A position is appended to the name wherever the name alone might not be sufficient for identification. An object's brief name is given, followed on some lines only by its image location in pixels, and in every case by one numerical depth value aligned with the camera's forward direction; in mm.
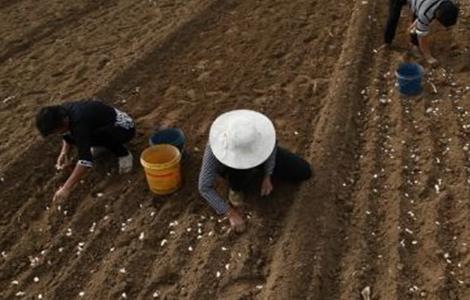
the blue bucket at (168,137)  5609
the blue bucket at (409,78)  6234
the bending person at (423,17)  6309
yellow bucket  5094
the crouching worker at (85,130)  4863
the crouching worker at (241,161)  4469
